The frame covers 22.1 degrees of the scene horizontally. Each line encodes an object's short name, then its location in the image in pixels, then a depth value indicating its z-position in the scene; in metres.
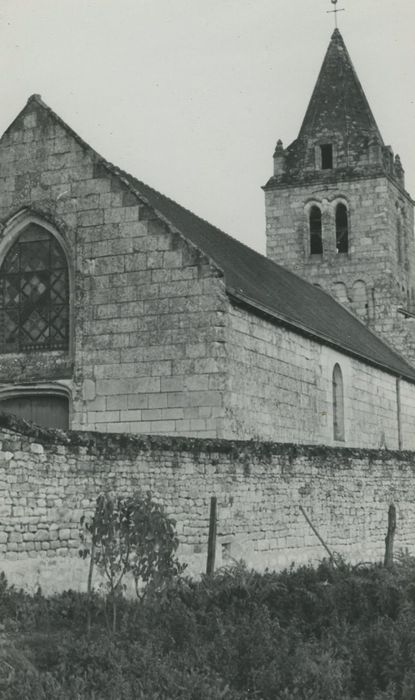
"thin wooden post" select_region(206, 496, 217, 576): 13.42
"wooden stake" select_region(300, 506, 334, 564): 15.44
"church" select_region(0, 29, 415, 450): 18.11
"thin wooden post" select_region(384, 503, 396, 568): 16.74
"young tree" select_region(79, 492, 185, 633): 10.34
